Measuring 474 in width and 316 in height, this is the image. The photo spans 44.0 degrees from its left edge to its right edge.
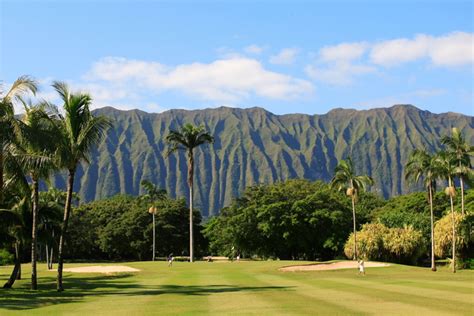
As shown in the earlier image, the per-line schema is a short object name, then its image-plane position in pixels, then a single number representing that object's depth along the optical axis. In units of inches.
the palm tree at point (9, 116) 1176.2
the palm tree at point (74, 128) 1425.9
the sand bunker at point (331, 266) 2303.2
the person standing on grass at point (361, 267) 1950.1
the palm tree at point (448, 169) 2549.2
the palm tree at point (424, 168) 2541.8
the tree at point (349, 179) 3077.0
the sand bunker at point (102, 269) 2353.6
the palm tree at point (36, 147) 1205.1
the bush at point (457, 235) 2780.5
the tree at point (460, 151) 2763.3
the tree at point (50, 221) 1674.5
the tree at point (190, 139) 2974.9
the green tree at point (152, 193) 4138.8
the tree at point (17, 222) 1524.4
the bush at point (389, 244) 2925.7
